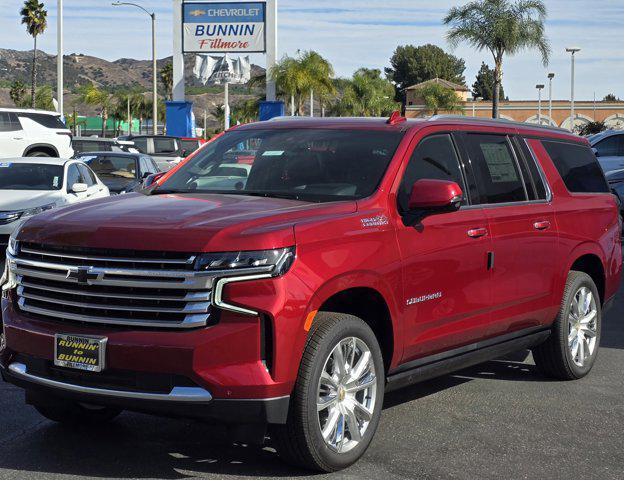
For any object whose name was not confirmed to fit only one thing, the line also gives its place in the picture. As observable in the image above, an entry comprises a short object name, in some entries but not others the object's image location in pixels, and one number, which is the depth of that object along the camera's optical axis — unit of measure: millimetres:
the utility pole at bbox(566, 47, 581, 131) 81125
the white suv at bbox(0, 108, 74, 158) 26000
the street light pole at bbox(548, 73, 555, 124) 93500
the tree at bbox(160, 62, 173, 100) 110319
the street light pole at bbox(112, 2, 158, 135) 52172
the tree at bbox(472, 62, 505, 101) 156000
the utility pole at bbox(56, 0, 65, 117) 37797
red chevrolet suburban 4711
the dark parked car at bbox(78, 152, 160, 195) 20109
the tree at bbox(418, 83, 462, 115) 96188
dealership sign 46094
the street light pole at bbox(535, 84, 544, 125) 88450
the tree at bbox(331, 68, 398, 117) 92438
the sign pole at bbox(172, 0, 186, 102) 47000
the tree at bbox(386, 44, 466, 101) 147750
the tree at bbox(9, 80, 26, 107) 108625
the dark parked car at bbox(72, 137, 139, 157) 27911
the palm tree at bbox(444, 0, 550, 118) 47906
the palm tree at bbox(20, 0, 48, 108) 68875
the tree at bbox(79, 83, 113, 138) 110312
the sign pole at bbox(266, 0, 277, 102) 45750
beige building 107250
